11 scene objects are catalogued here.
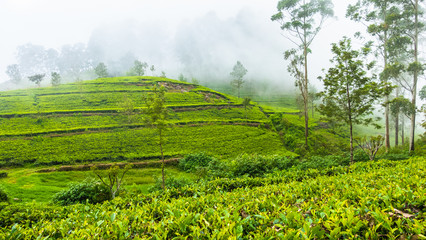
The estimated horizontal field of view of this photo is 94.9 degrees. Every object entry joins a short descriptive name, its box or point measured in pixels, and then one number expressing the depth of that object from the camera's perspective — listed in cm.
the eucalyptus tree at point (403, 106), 1672
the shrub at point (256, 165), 1176
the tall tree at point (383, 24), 1847
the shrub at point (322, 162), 1283
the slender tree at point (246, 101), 3659
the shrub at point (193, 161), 2157
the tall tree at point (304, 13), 2341
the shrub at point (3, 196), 956
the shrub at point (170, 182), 1409
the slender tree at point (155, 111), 1425
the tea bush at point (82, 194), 1112
